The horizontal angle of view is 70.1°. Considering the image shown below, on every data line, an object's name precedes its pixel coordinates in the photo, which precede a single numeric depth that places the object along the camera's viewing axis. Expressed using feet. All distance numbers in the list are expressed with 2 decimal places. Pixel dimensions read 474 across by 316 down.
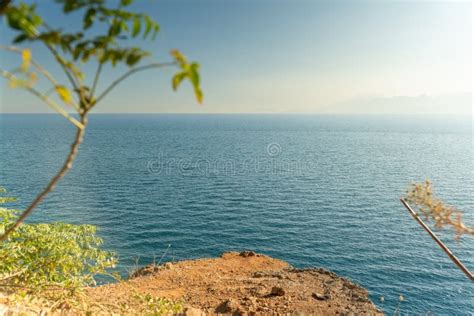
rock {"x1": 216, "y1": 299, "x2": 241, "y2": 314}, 59.62
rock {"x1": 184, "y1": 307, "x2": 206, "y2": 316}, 41.60
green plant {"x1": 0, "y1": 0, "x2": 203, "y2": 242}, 8.55
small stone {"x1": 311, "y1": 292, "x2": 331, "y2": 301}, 74.28
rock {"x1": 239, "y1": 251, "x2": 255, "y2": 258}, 106.73
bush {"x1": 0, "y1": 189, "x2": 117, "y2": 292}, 34.50
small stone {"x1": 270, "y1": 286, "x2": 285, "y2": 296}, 71.15
